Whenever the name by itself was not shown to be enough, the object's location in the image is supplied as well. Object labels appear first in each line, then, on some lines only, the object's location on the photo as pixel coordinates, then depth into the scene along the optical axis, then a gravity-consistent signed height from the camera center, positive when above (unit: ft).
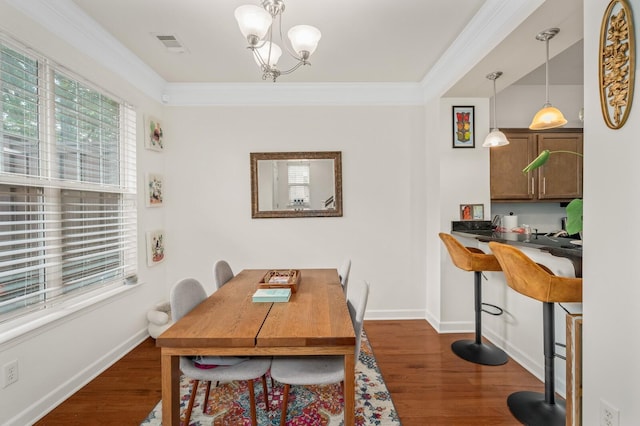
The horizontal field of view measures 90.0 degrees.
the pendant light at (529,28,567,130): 6.75 +2.01
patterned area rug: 6.26 -4.10
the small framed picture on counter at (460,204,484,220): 10.45 -0.08
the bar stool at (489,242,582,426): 5.73 -1.63
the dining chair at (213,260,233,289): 8.29 -1.70
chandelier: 5.12 +3.05
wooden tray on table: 7.19 -1.64
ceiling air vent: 8.20 +4.46
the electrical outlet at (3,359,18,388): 5.79 -2.95
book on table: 6.46 -1.73
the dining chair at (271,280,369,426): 5.45 -2.79
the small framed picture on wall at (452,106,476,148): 10.39 +2.67
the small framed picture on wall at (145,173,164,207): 10.41 +0.71
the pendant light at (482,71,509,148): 8.73 +1.96
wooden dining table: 4.82 -1.91
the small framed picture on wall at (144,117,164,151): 10.39 +2.54
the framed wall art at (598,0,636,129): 4.18 +1.99
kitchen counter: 5.90 -0.75
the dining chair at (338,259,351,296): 8.29 -1.68
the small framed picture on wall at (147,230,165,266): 10.40 -1.21
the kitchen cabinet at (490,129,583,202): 11.93 +1.37
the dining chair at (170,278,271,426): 5.64 -2.84
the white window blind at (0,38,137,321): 6.01 +0.60
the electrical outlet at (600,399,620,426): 4.46 -2.93
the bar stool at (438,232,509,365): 8.34 -2.34
